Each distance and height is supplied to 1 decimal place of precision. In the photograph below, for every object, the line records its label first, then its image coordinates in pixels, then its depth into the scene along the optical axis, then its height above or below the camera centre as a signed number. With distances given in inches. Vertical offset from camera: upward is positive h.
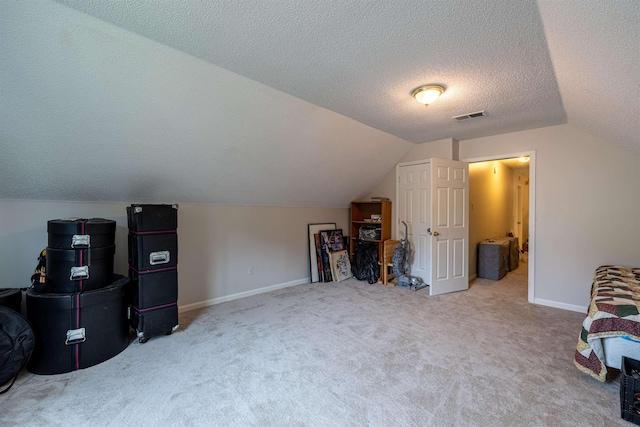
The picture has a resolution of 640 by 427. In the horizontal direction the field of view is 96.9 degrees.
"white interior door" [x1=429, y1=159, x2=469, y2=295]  161.8 -8.1
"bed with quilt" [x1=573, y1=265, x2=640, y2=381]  71.6 -31.6
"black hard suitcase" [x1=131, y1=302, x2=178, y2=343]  99.9 -38.9
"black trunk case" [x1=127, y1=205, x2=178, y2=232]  100.7 -1.5
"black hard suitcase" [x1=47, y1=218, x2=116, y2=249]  88.1 -6.4
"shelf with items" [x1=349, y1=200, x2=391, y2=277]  191.6 -4.3
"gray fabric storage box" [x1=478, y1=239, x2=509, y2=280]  195.8 -33.2
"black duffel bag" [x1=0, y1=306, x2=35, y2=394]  74.3 -35.1
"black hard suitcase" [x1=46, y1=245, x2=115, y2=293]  87.9 -17.6
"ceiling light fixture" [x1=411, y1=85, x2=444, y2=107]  102.8 +44.5
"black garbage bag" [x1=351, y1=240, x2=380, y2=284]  188.1 -33.4
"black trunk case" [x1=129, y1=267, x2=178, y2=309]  100.3 -27.0
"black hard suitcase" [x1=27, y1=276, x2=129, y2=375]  82.7 -35.0
